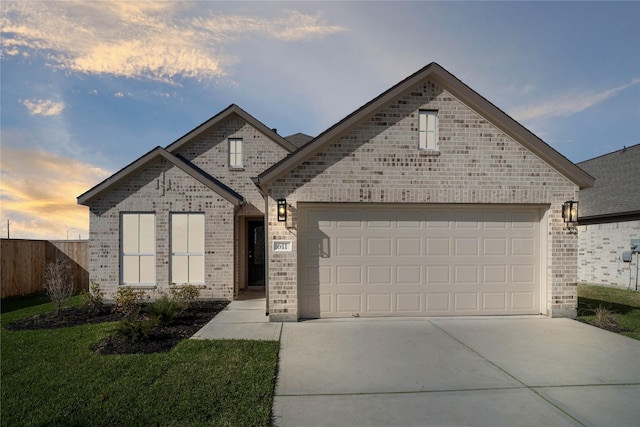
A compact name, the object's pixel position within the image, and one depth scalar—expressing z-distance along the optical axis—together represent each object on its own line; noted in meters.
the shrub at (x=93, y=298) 9.45
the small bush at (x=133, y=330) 6.45
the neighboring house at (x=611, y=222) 14.23
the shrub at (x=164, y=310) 7.81
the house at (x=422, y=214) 7.89
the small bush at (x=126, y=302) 9.17
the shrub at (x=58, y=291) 8.70
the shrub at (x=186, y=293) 9.75
